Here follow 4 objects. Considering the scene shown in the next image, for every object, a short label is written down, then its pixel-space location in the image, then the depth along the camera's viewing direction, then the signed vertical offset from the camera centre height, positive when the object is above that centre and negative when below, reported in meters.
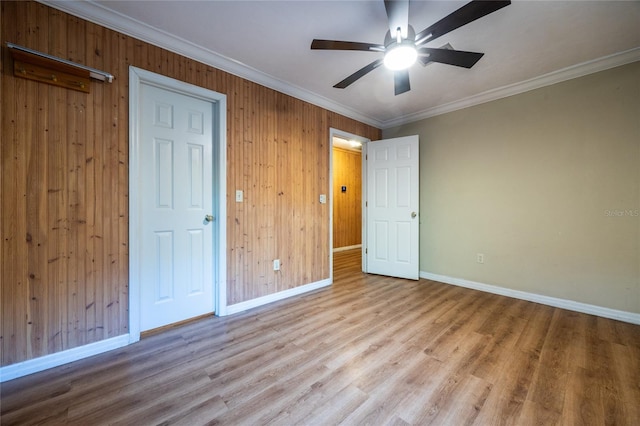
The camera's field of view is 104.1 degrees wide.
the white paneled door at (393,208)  3.71 +0.05
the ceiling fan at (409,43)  1.47 +1.15
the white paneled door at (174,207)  2.14 +0.02
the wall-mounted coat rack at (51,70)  1.57 +0.94
